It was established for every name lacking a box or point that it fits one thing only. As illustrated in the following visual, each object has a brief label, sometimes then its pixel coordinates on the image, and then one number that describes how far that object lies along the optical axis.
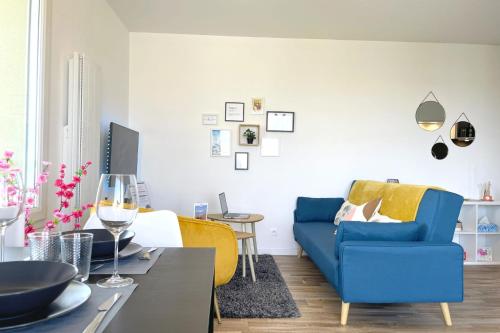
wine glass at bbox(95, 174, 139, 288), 0.82
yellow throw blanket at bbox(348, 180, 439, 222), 2.82
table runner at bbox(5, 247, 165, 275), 0.93
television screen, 3.29
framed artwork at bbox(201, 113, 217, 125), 4.55
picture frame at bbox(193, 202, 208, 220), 3.73
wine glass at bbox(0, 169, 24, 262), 0.80
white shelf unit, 4.34
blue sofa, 2.41
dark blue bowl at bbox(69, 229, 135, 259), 0.97
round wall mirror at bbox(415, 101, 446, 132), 4.68
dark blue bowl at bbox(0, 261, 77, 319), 0.57
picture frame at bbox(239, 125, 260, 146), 4.52
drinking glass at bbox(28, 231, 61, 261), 0.82
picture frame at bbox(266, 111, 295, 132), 4.57
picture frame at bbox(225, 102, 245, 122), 4.55
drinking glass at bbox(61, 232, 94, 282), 0.80
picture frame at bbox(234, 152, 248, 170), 4.55
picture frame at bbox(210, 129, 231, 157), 4.54
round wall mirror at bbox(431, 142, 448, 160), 4.69
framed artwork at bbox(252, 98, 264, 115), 4.56
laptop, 3.78
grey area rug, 2.64
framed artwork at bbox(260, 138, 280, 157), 4.58
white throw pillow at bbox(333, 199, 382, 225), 3.28
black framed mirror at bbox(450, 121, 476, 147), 4.70
